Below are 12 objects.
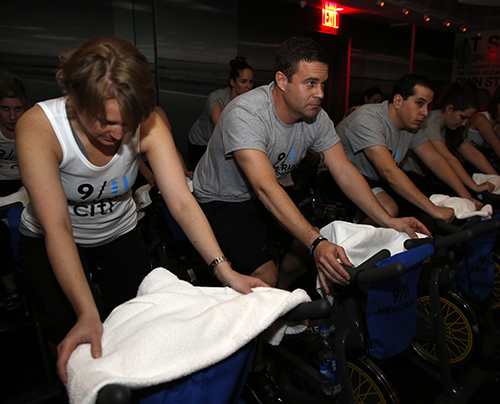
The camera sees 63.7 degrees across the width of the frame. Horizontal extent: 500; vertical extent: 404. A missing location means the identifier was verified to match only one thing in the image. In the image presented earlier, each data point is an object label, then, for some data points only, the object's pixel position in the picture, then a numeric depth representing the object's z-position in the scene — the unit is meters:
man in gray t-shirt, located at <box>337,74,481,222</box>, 2.38
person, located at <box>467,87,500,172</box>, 3.85
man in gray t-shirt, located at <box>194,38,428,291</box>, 1.71
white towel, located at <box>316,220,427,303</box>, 1.44
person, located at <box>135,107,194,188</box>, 2.77
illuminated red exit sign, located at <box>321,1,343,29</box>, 7.05
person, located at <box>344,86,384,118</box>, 6.00
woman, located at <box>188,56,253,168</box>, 4.05
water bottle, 1.46
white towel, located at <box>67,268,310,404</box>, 0.74
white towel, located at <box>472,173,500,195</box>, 2.86
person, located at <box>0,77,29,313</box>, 2.38
